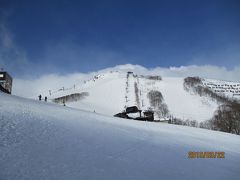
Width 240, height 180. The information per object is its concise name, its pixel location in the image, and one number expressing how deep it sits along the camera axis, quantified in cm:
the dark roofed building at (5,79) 8510
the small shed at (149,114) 4845
